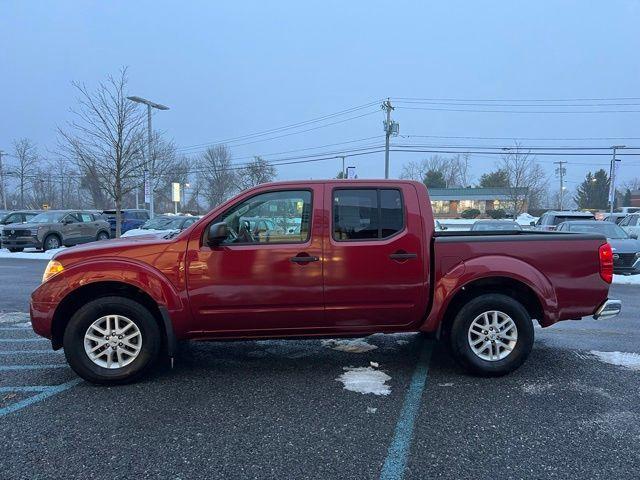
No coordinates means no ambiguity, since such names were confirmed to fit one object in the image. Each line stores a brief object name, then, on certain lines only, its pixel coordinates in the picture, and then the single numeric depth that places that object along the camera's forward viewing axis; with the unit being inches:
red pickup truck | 171.9
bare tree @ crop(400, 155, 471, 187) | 3526.1
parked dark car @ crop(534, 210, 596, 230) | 644.1
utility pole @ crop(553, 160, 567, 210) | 2475.4
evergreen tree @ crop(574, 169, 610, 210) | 3255.4
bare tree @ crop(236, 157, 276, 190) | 1941.4
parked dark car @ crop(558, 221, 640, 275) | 497.0
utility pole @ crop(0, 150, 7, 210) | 2038.9
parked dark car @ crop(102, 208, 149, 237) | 1144.2
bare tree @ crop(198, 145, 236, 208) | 2256.4
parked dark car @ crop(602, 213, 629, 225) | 858.9
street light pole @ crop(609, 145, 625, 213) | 1496.1
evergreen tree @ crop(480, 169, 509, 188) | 2913.4
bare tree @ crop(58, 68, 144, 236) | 676.1
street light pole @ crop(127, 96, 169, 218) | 811.4
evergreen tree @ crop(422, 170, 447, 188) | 3366.1
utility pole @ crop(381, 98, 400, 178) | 1205.1
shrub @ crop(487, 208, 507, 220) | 2133.7
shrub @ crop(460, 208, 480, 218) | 2367.1
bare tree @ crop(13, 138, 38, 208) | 2059.5
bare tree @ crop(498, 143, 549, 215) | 1438.2
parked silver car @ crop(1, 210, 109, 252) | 741.9
